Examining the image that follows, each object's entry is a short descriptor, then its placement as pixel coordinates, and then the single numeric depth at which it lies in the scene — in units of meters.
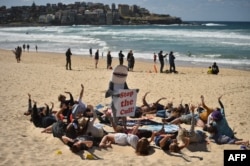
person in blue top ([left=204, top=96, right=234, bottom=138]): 8.49
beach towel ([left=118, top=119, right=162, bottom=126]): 9.70
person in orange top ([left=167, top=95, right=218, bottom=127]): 9.60
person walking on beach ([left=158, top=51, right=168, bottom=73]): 20.88
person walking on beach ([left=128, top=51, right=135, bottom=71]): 21.62
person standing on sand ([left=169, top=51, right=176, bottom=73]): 20.56
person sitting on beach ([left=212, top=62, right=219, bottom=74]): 20.84
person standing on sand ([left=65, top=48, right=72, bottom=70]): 21.78
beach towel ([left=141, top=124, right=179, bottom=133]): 8.81
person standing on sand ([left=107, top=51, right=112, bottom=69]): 22.83
